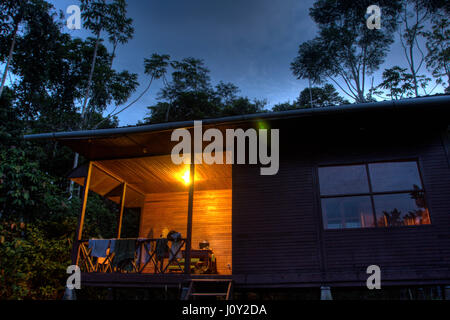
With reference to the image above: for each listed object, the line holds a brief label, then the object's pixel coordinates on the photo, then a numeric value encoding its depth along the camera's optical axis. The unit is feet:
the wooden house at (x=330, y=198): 19.67
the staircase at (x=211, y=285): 19.07
